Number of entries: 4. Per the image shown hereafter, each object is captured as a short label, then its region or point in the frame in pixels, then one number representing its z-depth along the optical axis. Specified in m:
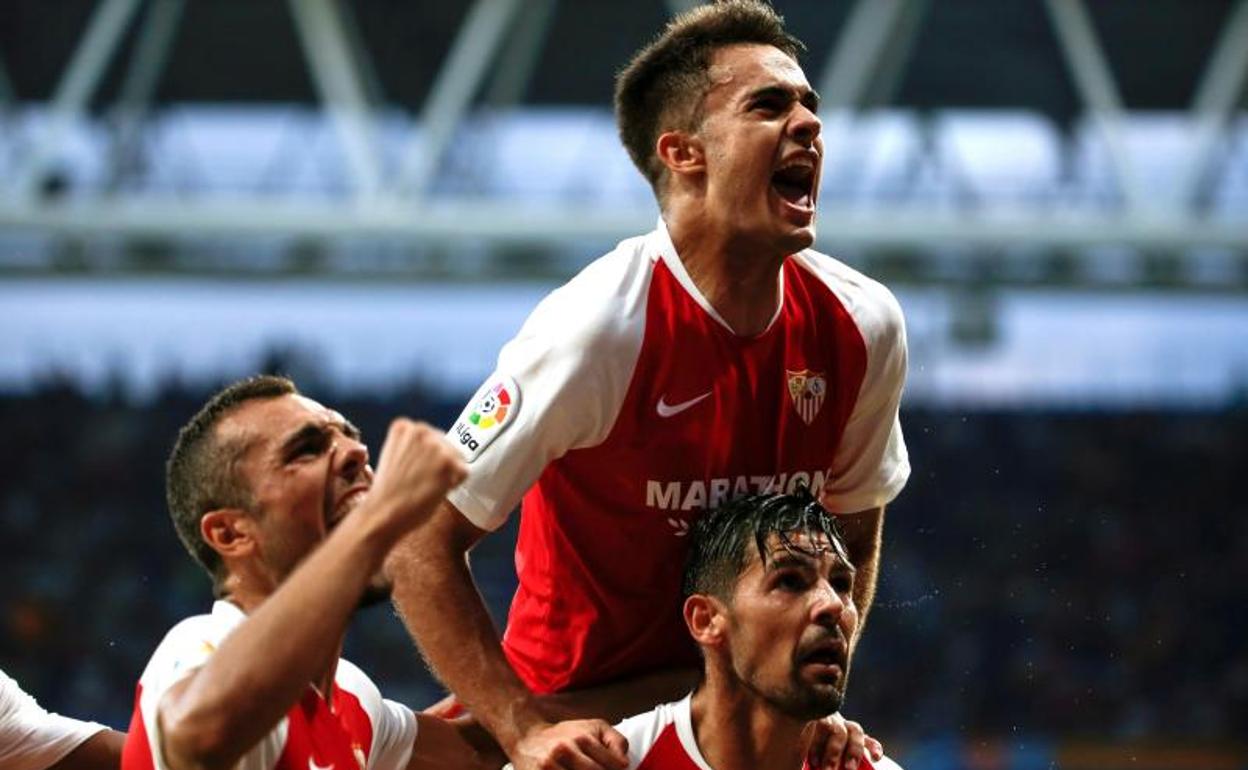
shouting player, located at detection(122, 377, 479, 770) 3.44
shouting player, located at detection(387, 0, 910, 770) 4.25
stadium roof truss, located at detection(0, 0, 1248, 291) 15.73
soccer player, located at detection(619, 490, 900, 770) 4.28
